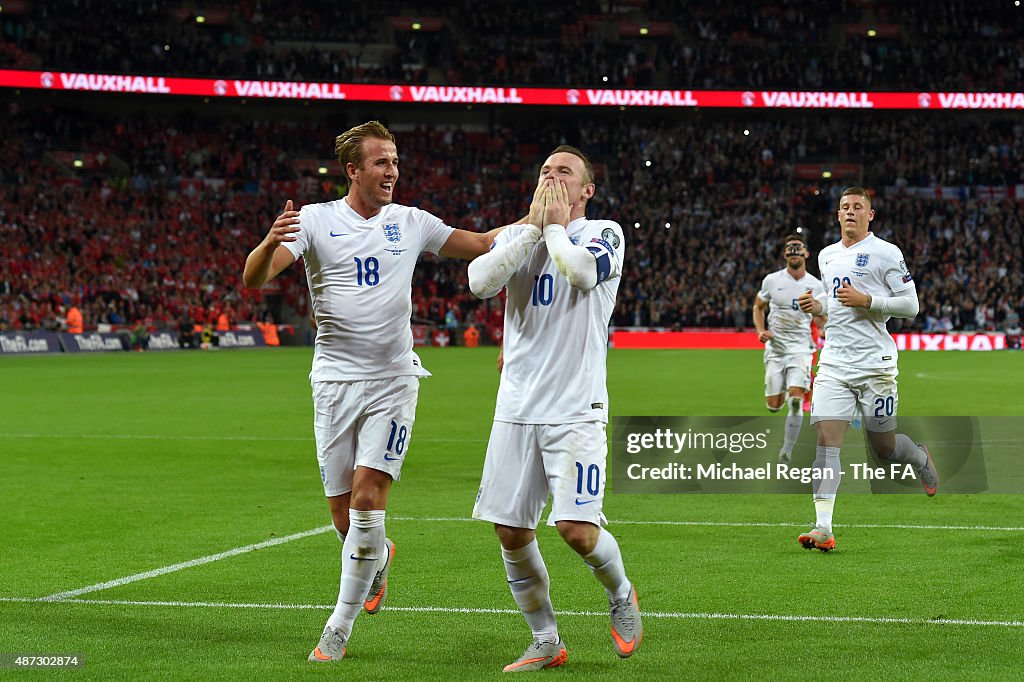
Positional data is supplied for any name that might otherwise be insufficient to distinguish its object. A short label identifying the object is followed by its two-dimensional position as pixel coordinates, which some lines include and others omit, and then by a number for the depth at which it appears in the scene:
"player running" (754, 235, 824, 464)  32.25
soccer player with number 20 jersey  19.48
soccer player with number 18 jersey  13.12
